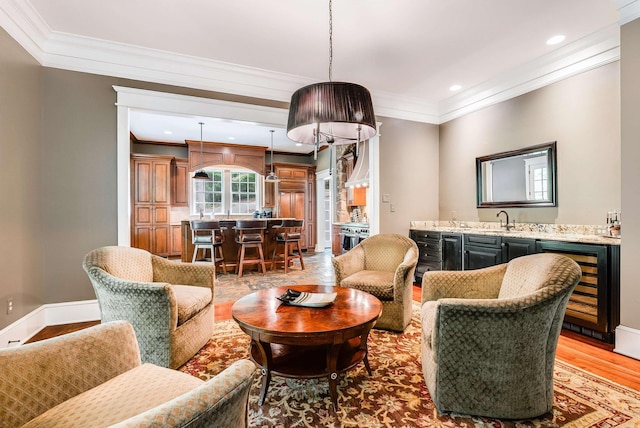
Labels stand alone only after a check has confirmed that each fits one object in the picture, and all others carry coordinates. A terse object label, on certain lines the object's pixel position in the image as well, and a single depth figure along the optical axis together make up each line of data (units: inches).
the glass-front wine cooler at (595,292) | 100.1
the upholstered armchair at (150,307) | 79.1
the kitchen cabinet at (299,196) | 329.7
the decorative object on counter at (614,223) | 108.5
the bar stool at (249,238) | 212.7
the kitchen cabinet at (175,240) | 303.1
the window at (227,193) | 319.0
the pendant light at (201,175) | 266.4
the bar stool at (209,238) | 205.6
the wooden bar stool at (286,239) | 226.2
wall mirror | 138.5
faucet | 153.2
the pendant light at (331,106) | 78.9
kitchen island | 221.3
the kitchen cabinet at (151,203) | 287.9
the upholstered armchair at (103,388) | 28.2
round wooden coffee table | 65.7
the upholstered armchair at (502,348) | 59.7
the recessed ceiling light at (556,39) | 120.8
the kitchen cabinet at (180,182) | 307.1
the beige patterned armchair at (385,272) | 108.5
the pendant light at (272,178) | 283.4
